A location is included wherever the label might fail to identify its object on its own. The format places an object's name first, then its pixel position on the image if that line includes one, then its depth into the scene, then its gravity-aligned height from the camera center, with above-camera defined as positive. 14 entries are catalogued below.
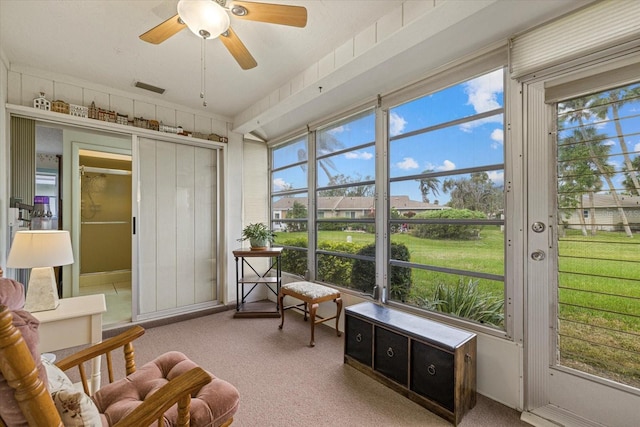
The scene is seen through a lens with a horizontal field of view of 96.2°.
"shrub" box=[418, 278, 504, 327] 2.08 -0.69
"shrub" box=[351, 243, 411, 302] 2.65 -0.60
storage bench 1.78 -1.00
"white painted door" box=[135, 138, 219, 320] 3.39 -0.16
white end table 1.73 -0.70
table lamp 1.81 -0.27
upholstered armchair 0.76 -0.64
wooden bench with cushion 2.81 -0.82
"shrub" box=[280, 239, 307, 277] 3.84 -0.61
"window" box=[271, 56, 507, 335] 2.11 +0.16
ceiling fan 1.45 +1.08
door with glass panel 1.55 -0.22
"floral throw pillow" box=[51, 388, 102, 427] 0.89 -0.61
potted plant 3.64 -0.27
